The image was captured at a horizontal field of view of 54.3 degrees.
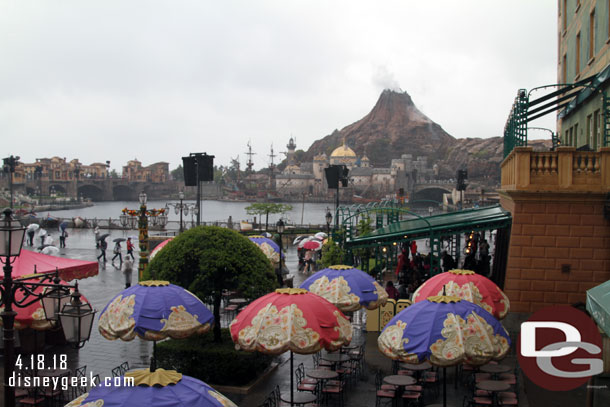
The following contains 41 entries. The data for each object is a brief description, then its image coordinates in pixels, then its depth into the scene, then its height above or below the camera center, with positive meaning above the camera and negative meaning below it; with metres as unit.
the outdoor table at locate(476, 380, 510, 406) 9.67 -3.32
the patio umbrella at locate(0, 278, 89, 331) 11.59 -2.69
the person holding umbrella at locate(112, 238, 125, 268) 30.84 -3.69
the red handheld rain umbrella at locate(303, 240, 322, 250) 26.68 -2.77
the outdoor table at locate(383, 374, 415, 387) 9.95 -3.34
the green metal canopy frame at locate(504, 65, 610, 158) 15.95 +2.47
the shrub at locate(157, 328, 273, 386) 11.54 -3.52
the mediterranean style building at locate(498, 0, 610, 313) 14.63 -1.01
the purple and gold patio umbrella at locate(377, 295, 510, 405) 8.23 -2.15
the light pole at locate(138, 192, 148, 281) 19.61 -1.93
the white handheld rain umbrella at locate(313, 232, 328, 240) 31.39 -2.87
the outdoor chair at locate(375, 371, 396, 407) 9.96 -3.56
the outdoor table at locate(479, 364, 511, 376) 10.75 -3.37
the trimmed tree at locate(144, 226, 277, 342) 11.98 -1.68
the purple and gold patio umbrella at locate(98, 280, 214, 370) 10.16 -2.30
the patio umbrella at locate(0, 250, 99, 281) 13.79 -2.04
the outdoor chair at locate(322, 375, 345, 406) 10.35 -3.62
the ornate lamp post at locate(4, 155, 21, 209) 41.97 +1.44
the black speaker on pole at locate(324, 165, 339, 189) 24.19 +0.35
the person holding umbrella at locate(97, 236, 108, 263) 31.50 -3.39
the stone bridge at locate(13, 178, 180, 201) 152.50 -1.51
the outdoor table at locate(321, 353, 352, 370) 11.56 -3.46
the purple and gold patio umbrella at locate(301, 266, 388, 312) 12.27 -2.21
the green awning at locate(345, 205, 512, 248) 16.37 -1.30
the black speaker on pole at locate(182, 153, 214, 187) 21.39 +0.58
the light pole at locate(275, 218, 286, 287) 19.72 -1.74
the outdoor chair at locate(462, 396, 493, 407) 9.59 -3.55
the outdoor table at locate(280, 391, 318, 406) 9.30 -3.43
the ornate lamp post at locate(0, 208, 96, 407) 6.19 -1.36
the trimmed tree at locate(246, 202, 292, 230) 57.53 -2.38
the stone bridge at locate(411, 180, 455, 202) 149.62 -1.33
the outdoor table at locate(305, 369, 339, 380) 10.41 -3.40
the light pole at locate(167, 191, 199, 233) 42.21 -1.86
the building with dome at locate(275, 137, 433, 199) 164.12 +2.21
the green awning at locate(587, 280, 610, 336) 6.33 -1.38
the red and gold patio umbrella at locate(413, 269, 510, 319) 11.07 -2.02
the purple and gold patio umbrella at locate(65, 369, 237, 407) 5.22 -1.89
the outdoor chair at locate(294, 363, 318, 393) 10.37 -3.58
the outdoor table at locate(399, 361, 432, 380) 11.23 -3.50
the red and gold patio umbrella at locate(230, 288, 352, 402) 8.88 -2.17
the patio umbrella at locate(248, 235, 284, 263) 20.38 -2.23
